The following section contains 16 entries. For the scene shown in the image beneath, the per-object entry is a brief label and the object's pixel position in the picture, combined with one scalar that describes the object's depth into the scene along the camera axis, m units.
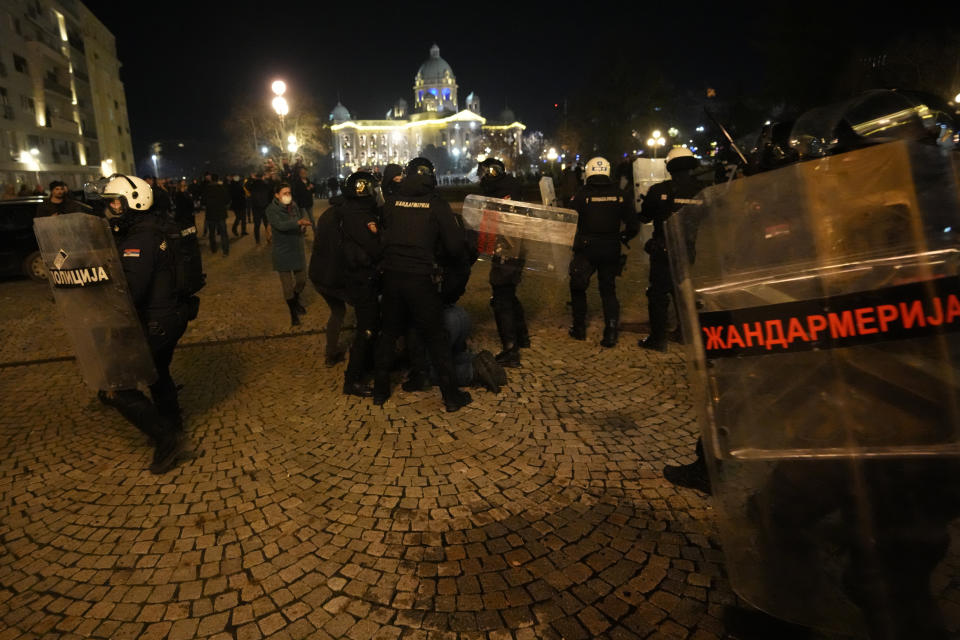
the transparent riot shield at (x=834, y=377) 1.52
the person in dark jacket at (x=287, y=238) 6.97
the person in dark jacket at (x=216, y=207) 13.18
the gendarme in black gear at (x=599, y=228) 5.93
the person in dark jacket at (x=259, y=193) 12.68
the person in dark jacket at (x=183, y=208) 12.50
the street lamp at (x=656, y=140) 47.99
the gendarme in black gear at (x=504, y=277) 5.66
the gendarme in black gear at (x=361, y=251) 4.83
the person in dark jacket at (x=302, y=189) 14.30
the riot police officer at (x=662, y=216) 5.79
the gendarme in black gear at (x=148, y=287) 3.69
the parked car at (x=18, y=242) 11.19
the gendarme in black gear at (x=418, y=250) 4.40
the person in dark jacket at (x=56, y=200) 8.62
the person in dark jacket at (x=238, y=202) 16.70
